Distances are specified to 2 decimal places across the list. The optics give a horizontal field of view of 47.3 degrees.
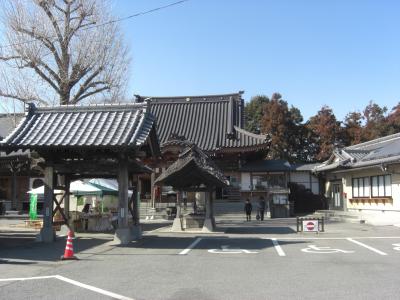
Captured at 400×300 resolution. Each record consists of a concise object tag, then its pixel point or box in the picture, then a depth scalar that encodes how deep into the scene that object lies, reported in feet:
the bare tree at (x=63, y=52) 76.79
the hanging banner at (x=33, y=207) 83.15
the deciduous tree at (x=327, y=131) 153.48
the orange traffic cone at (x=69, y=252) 38.68
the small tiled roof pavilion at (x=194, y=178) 65.72
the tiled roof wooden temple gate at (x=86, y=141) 48.42
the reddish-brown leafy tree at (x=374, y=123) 146.30
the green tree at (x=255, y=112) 175.52
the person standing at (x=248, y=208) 92.53
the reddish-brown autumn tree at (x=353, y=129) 151.74
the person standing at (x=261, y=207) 94.99
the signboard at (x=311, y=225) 64.34
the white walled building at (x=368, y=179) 83.92
